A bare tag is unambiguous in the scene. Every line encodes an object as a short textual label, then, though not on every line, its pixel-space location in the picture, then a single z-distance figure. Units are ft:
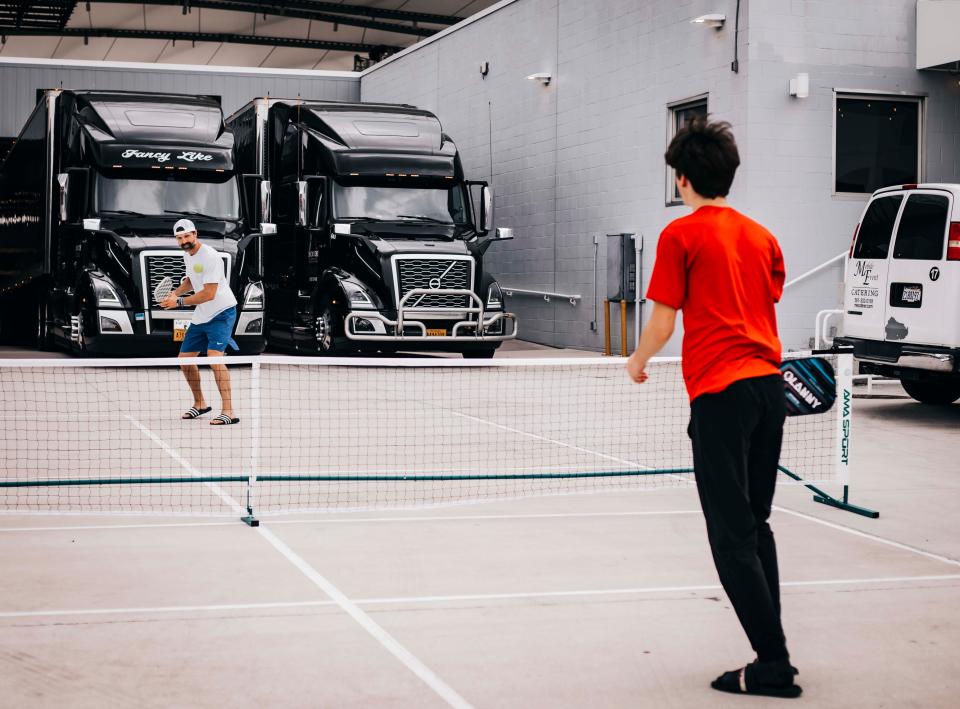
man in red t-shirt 15.43
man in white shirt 41.98
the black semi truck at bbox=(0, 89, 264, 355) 63.21
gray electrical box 75.36
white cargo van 44.06
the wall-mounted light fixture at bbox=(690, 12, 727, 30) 67.51
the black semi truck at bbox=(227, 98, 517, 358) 65.67
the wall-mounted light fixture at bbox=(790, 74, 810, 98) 65.87
